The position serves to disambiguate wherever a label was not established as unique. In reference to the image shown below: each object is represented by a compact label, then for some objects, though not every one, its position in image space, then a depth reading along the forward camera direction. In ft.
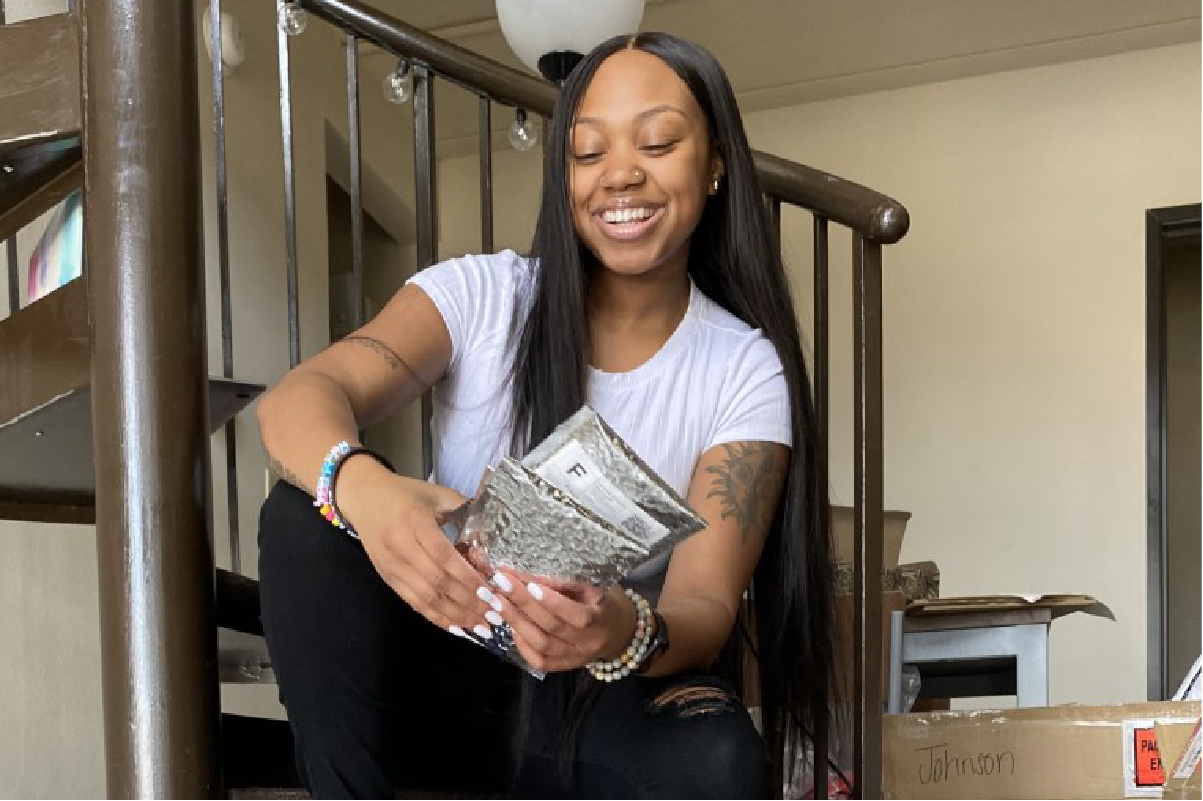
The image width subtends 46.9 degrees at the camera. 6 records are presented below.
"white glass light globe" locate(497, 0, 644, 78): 9.14
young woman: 3.63
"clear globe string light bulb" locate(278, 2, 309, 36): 6.29
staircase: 3.92
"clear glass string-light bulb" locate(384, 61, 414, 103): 6.51
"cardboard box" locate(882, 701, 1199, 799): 5.79
